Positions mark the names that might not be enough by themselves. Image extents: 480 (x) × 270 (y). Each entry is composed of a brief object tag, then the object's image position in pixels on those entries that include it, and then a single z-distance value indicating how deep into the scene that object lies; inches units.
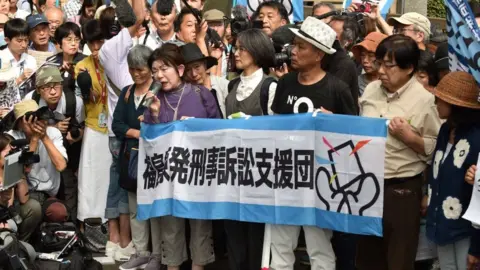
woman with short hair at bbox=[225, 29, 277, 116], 323.0
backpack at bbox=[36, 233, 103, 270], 330.6
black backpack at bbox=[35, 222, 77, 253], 341.7
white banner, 287.9
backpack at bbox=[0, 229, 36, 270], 307.4
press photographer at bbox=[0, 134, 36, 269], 308.8
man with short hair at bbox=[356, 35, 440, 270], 285.3
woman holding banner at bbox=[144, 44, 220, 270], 328.5
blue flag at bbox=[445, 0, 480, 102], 274.2
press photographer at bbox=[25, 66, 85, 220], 386.0
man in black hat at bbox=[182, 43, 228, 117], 340.8
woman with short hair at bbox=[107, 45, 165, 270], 341.4
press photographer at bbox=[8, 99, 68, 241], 354.6
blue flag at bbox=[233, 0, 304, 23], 453.4
